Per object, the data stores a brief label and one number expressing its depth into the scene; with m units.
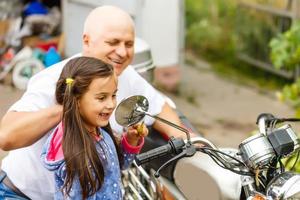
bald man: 2.61
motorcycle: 2.08
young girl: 2.23
